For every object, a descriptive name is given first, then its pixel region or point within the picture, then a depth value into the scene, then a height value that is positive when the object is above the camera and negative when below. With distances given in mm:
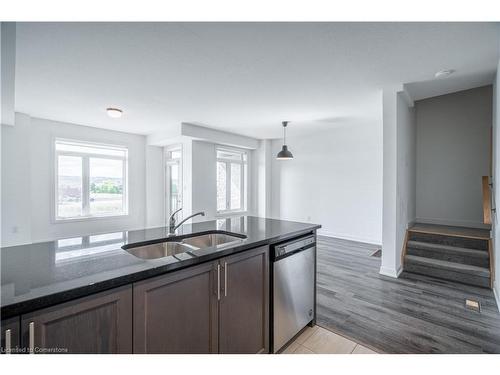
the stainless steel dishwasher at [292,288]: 1721 -799
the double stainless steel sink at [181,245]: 1613 -431
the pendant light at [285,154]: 4891 +732
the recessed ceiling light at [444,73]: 2625 +1342
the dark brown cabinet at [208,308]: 1081 -662
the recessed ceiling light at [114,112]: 3807 +1271
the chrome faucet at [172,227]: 1838 -308
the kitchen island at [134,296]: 835 -479
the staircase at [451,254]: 3045 -949
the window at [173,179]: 5895 +247
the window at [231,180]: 6316 +245
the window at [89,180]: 4789 +187
